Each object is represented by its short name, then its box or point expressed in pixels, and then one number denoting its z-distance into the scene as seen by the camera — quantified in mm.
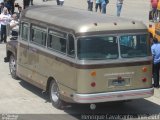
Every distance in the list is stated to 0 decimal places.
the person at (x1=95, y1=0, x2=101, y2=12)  32466
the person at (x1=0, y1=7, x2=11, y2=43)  22953
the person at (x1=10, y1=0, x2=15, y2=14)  31197
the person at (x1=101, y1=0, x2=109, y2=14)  31219
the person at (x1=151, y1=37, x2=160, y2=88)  14243
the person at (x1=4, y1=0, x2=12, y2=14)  30694
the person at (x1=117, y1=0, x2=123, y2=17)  30359
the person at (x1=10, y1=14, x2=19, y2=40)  19866
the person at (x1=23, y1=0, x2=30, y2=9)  32366
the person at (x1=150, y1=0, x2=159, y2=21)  19906
